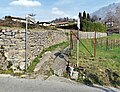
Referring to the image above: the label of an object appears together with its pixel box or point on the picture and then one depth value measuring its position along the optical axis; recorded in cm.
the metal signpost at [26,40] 410
